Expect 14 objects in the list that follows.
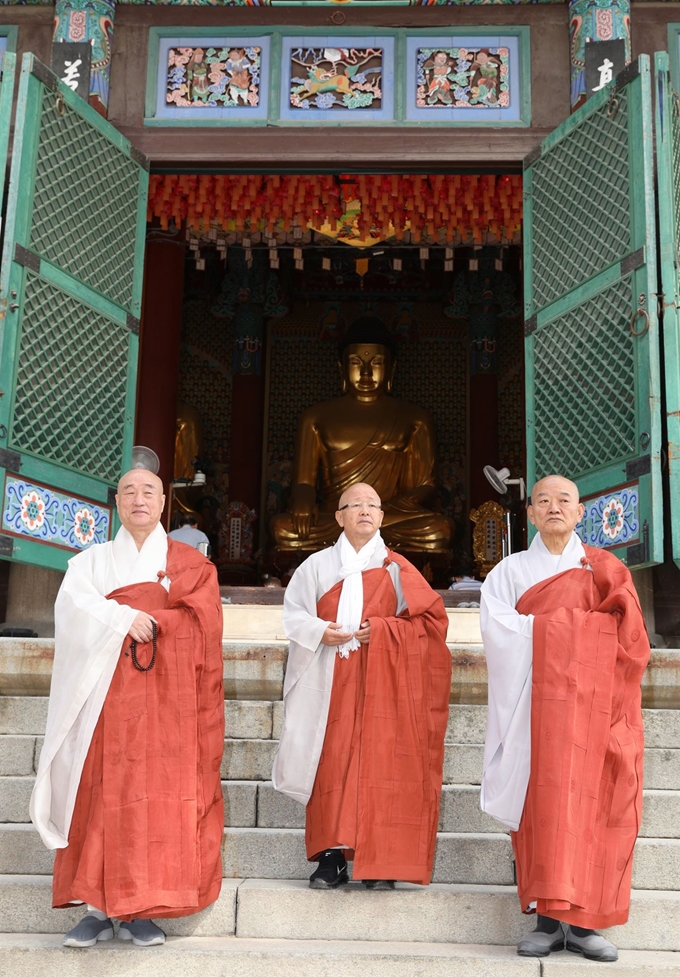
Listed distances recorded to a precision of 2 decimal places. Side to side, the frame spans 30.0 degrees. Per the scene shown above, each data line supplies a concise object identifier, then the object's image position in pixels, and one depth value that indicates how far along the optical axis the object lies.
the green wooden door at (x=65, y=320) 5.96
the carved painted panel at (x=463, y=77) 7.03
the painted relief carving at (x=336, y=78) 7.05
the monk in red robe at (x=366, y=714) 3.95
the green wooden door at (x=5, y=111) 6.19
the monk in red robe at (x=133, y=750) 3.70
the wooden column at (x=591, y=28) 6.90
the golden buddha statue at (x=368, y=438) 10.86
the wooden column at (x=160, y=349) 9.39
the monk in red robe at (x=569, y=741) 3.61
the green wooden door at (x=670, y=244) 5.69
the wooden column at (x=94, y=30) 7.00
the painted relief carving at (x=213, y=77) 7.08
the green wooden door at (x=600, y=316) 5.79
